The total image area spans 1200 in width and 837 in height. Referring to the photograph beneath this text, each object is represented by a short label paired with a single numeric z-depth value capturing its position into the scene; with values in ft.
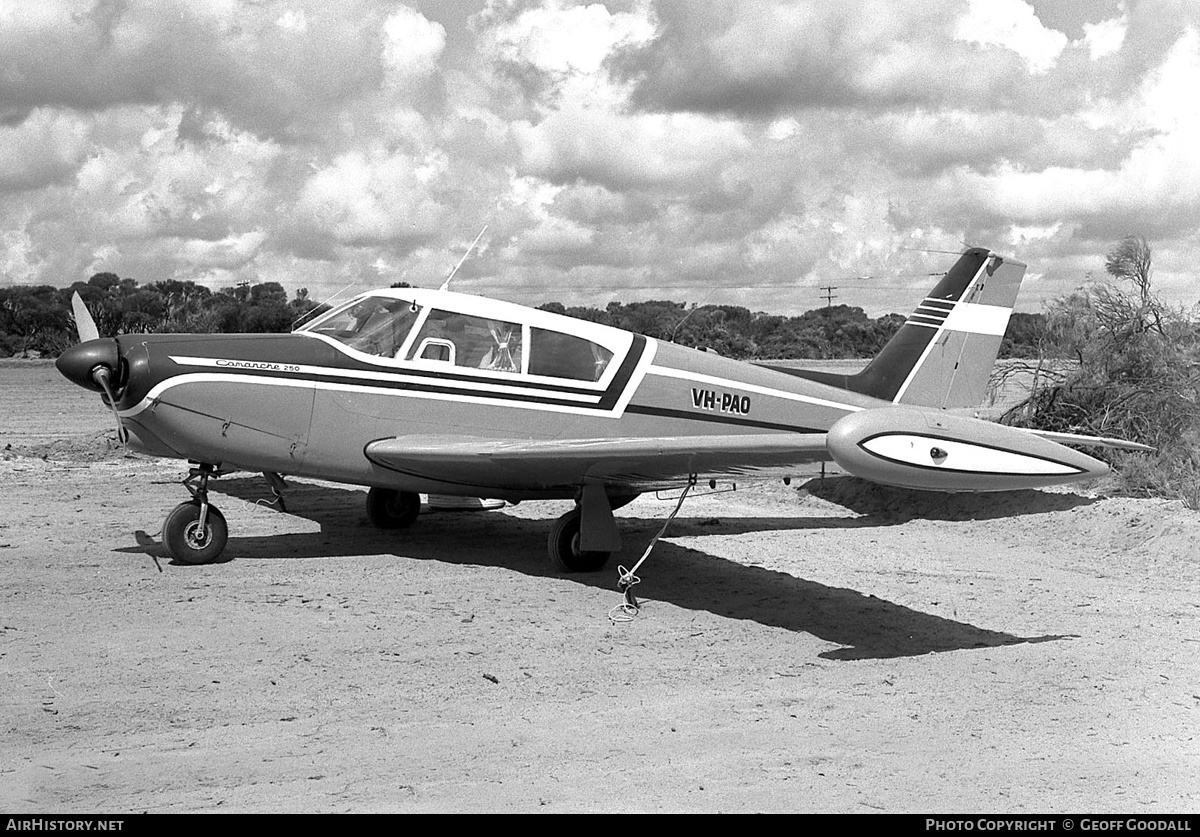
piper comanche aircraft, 28.73
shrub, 44.01
